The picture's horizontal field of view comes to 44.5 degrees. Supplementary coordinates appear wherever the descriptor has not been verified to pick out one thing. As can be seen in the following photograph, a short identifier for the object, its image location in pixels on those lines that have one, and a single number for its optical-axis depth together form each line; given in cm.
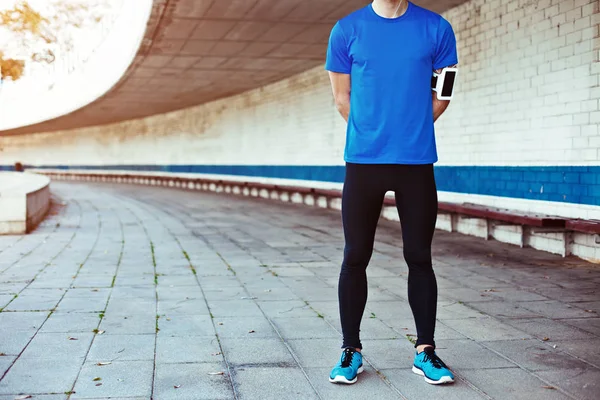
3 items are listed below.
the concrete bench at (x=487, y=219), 760
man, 331
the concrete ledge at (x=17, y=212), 1047
